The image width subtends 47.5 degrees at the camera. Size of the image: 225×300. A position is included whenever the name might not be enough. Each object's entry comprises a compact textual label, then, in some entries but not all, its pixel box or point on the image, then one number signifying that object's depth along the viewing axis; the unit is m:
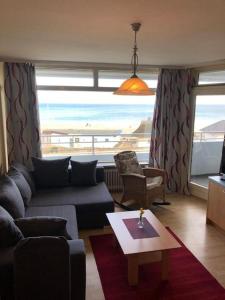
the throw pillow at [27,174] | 3.91
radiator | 5.19
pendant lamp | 2.60
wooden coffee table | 2.48
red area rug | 2.44
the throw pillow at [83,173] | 4.25
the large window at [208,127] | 4.56
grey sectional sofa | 3.19
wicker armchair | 4.22
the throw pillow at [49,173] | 4.18
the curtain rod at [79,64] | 4.31
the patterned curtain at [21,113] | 4.42
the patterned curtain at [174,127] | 4.92
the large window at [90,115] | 4.89
